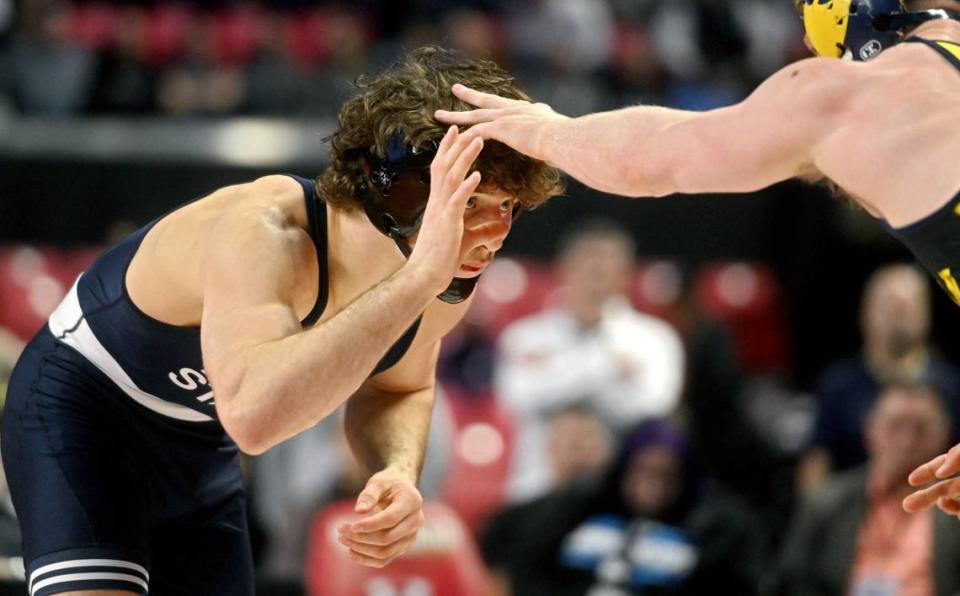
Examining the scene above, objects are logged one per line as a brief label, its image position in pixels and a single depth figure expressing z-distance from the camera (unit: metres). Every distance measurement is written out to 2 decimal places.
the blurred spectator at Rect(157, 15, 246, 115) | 12.52
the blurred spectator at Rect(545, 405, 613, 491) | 8.06
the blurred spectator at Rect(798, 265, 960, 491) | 8.09
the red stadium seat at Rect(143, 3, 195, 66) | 13.20
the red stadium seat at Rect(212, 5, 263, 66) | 13.38
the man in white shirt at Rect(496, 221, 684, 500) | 8.82
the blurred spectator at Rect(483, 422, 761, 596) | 7.39
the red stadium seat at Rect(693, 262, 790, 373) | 12.25
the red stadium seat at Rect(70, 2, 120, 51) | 13.13
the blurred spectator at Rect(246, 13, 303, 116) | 12.65
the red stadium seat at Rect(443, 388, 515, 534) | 9.44
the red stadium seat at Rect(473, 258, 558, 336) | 11.31
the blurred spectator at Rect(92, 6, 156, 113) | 12.55
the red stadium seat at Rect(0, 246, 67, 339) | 10.60
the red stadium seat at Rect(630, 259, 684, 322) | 11.64
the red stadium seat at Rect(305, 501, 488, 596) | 7.20
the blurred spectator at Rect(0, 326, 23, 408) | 6.88
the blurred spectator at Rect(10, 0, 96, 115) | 12.39
